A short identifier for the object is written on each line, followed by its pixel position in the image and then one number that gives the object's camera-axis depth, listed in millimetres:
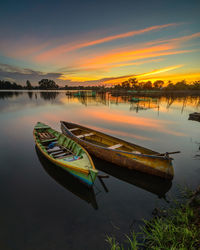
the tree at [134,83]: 154625
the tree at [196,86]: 108056
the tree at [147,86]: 149412
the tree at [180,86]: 120281
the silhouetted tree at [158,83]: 170125
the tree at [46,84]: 182000
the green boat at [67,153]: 6144
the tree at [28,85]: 179125
